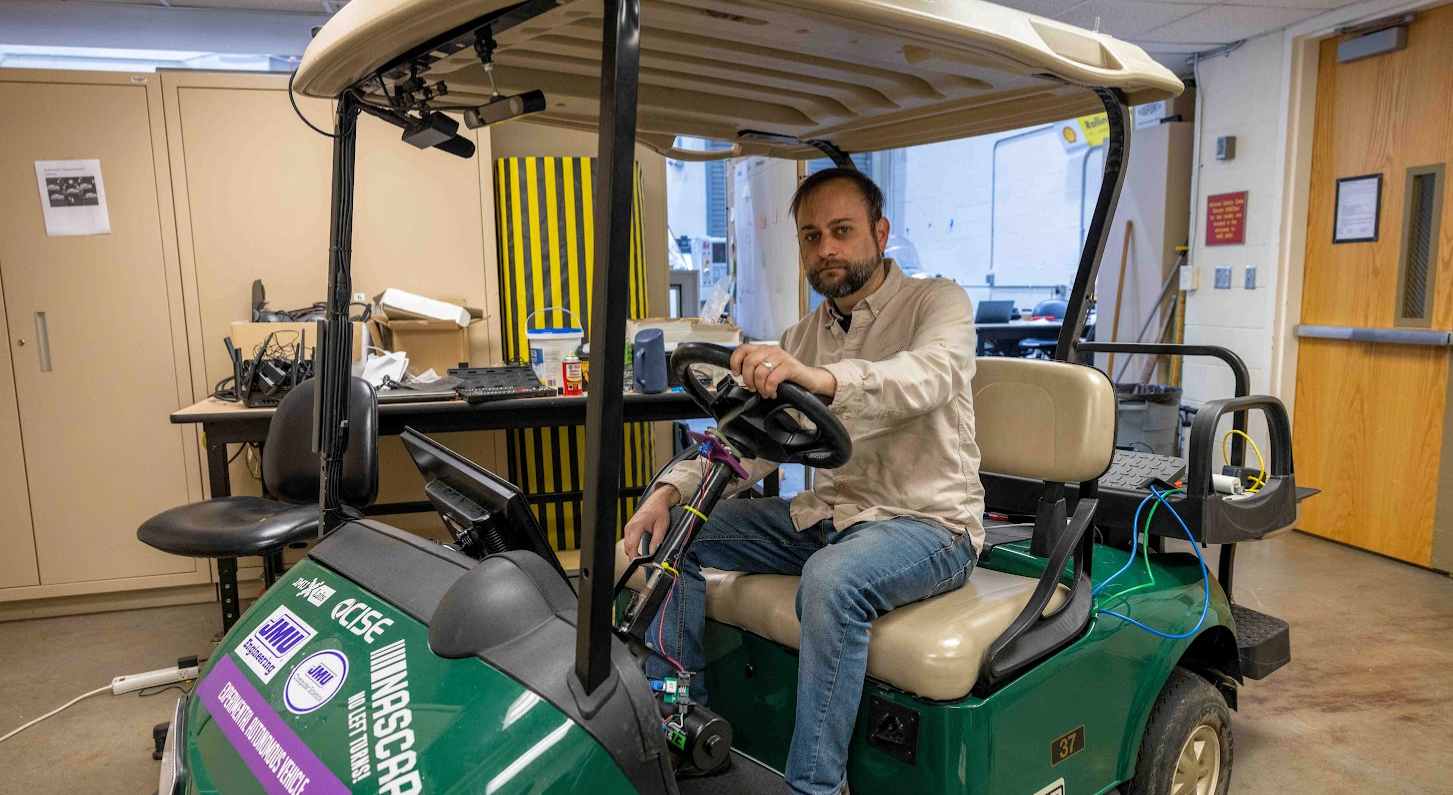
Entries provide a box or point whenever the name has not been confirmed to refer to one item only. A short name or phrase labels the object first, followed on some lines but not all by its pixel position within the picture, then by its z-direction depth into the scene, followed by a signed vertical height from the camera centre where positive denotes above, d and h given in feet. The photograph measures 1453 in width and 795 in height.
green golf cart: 3.86 -1.67
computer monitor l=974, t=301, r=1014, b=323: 26.73 -0.85
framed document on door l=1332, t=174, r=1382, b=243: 14.96 +1.13
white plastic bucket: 12.66 -0.85
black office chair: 8.84 -2.26
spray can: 12.25 -1.20
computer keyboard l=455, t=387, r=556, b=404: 11.56 -1.33
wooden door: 13.98 -0.75
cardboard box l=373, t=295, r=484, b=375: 13.28 -0.71
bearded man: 5.33 -1.48
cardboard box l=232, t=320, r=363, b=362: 12.60 -0.55
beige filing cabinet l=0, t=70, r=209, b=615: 12.85 -0.82
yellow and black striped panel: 14.57 +0.34
